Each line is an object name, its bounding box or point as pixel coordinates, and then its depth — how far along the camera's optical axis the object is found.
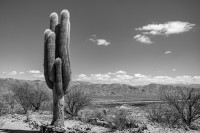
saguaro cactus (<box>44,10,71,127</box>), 10.24
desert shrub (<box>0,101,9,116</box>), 16.06
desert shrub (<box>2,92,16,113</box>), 22.58
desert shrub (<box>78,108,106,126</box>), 12.68
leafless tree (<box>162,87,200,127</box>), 13.12
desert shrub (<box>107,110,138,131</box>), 10.79
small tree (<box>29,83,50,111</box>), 20.47
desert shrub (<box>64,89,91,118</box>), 16.53
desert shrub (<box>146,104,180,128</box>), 12.84
